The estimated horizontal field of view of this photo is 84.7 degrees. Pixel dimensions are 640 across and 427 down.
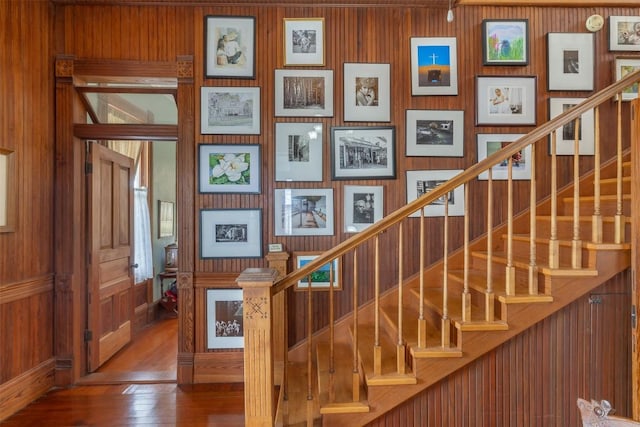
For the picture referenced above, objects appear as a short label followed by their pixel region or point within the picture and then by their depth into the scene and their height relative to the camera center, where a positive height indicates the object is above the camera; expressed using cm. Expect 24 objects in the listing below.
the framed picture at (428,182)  321 +29
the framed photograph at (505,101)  324 +104
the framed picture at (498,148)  322 +55
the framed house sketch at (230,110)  318 +95
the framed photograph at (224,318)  316 -93
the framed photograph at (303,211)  320 +3
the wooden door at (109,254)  327 -39
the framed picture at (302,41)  320 +158
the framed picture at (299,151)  320 +58
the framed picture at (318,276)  318 -56
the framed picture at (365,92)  321 +112
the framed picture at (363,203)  321 +10
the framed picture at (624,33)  325 +167
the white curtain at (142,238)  448 -30
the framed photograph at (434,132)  323 +75
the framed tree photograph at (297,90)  320 +114
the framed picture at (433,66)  322 +136
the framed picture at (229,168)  317 +43
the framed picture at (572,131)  322 +76
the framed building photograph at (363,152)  321 +57
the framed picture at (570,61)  325 +141
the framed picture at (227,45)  318 +154
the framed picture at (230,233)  318 -16
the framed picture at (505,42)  324 +159
